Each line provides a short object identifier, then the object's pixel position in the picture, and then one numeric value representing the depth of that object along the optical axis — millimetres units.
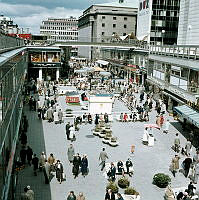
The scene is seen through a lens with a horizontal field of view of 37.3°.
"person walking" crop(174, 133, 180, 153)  19808
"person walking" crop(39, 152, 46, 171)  15781
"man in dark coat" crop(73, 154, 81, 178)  15570
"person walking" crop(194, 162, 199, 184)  15492
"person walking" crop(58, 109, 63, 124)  25875
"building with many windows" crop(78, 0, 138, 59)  102438
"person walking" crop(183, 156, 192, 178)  16188
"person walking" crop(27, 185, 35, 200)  11855
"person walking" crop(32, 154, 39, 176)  15629
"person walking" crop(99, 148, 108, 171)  16605
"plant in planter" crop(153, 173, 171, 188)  14753
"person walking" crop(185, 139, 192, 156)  19266
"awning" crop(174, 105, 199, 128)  20567
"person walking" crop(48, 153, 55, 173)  15905
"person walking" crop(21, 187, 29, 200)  11828
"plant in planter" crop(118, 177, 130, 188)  14586
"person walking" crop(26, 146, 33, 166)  16797
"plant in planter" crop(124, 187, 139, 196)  13359
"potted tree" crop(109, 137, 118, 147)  20453
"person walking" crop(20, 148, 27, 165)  16722
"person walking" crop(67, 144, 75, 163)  17094
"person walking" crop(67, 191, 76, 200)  12062
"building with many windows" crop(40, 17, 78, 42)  172500
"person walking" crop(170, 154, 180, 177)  16391
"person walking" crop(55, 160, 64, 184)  14883
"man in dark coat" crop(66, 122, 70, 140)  21531
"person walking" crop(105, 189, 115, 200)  12665
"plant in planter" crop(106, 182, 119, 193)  13652
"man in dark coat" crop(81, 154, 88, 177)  15509
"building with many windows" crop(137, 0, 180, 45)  71062
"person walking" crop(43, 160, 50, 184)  14703
